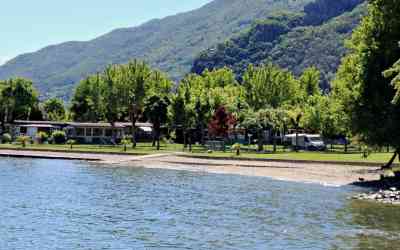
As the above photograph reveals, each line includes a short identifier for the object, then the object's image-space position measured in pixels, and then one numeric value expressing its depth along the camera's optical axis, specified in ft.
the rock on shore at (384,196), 119.75
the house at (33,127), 383.04
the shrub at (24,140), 303.62
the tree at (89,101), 391.45
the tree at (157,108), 338.54
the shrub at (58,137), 344.69
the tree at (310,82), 406.56
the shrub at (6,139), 348.38
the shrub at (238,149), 238.27
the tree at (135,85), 339.77
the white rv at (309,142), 294.25
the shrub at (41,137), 343.22
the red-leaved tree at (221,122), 281.74
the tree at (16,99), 422.82
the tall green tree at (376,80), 147.95
